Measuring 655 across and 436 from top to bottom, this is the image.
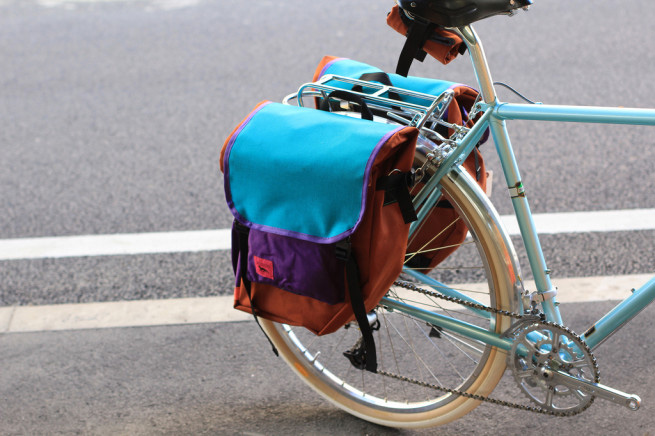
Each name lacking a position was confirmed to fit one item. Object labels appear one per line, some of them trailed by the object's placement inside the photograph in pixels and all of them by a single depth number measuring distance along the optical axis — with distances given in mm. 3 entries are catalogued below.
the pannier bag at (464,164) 4586
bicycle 4211
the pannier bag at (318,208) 3877
